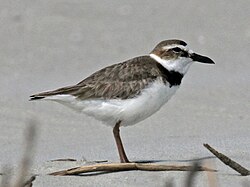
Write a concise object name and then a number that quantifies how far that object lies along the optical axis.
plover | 10.70
